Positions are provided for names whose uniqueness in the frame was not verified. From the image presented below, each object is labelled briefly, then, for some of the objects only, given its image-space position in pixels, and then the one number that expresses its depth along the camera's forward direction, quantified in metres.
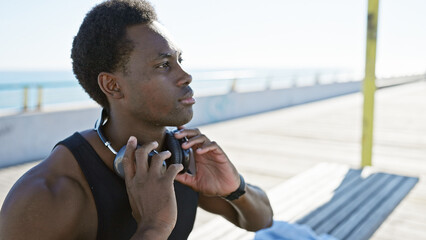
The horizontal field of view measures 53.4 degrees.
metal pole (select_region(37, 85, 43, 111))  6.50
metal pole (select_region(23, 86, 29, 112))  6.29
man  1.32
